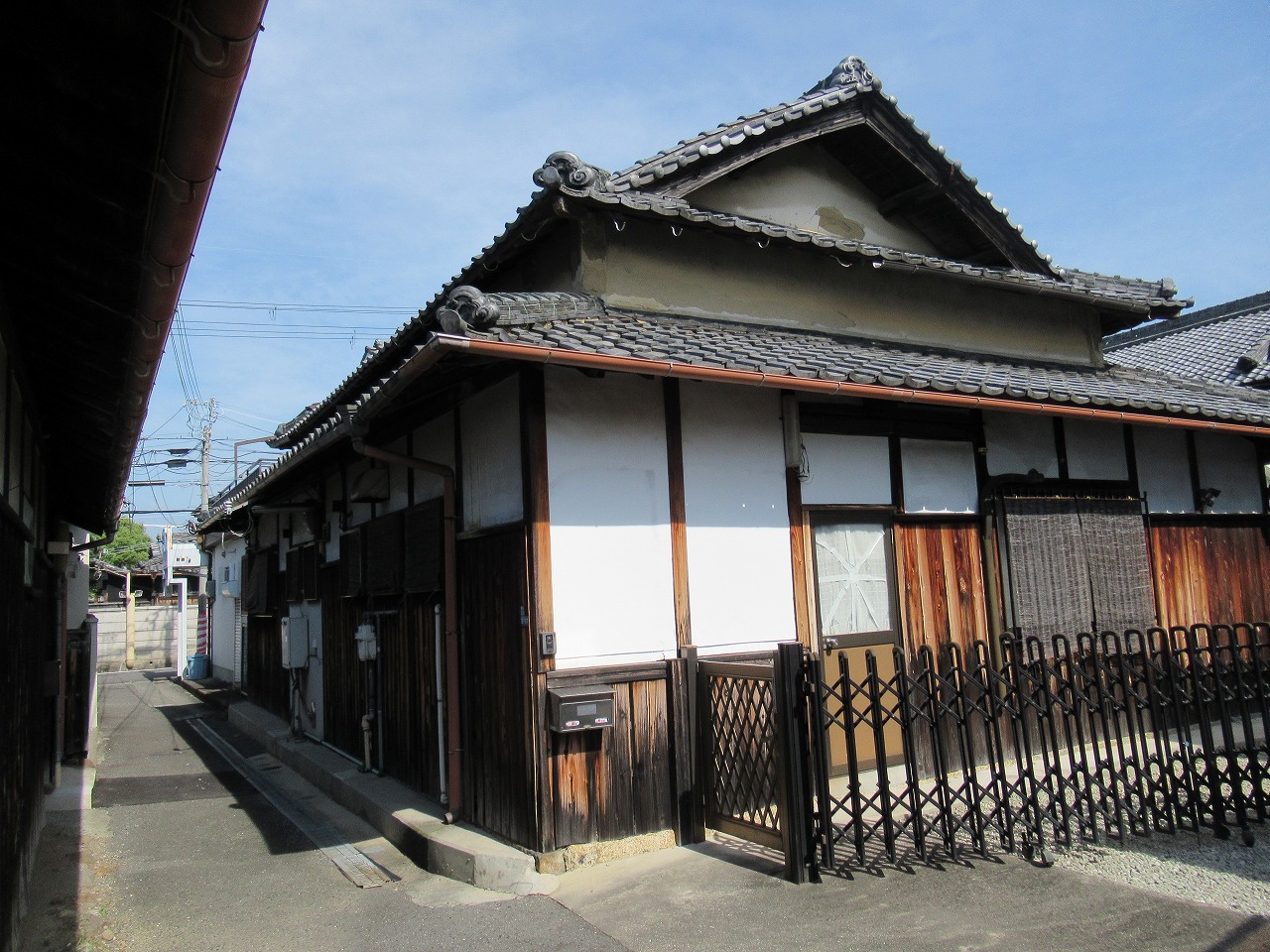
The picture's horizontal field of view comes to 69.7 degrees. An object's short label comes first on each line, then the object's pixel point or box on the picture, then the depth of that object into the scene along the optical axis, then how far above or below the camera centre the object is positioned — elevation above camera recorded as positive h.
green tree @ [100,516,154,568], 46.97 +3.78
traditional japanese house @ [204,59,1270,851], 6.70 +1.17
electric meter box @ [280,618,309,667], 13.17 -0.43
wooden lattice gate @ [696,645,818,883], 5.87 -1.11
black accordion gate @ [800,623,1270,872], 5.93 -1.28
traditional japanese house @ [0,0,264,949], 2.67 +1.62
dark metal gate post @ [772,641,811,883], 5.84 -1.11
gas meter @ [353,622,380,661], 10.30 -0.37
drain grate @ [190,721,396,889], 7.10 -2.09
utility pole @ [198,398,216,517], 34.29 +6.55
